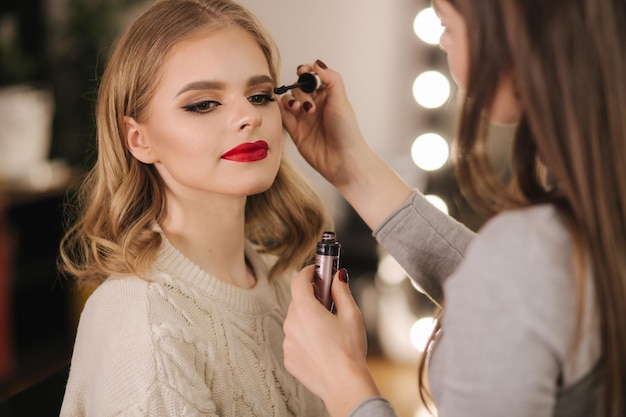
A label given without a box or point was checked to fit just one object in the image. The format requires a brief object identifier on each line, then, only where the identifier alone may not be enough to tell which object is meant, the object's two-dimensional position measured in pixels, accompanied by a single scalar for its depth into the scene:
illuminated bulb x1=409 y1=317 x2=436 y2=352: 2.95
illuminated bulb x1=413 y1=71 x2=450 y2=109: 3.08
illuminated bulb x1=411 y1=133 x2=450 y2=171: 3.00
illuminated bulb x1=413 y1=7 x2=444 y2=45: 2.94
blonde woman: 1.03
